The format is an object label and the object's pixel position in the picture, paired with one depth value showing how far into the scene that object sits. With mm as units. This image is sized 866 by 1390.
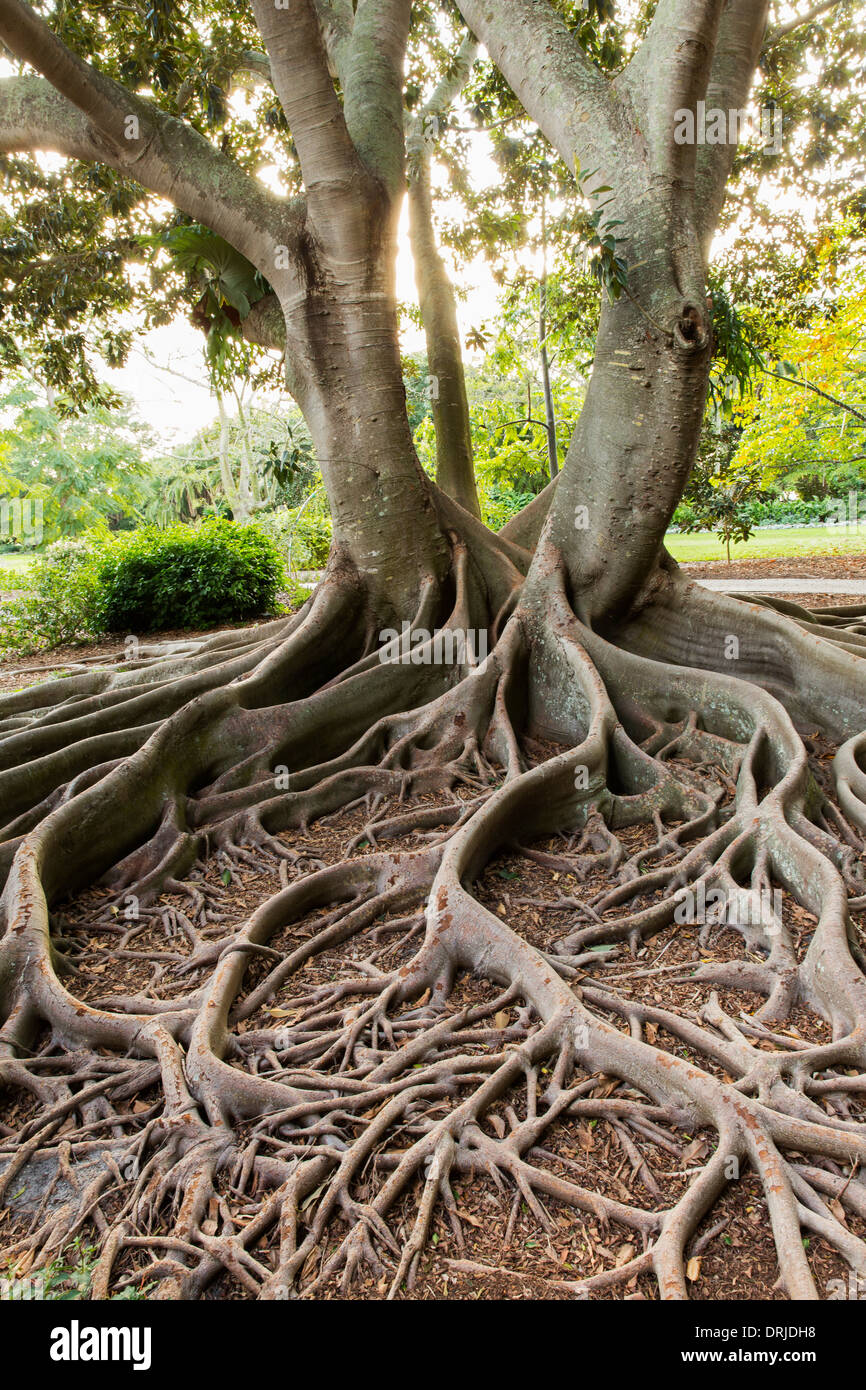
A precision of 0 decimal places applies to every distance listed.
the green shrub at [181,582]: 11656
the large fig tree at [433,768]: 2230
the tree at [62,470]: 24984
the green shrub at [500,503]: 17030
